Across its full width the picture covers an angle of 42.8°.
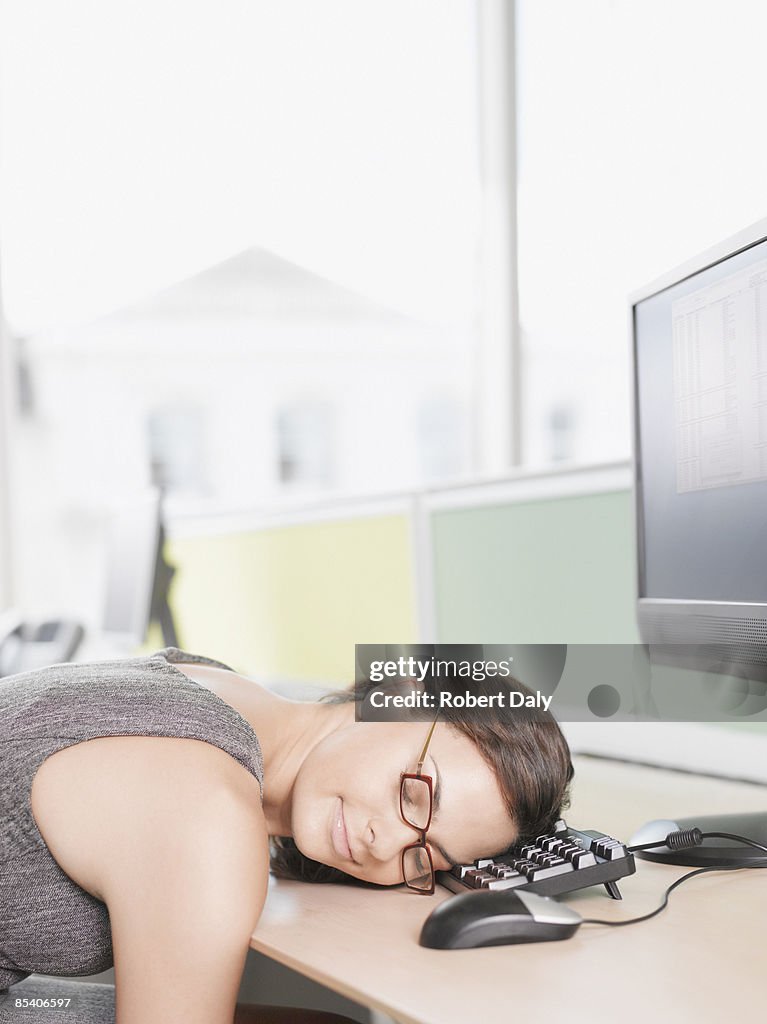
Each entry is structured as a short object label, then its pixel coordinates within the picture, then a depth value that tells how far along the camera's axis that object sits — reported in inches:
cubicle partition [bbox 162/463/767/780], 60.6
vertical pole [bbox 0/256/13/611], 106.7
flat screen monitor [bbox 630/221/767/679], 39.2
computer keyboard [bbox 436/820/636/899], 32.5
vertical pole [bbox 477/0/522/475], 102.4
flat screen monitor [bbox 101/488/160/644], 90.4
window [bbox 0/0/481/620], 98.7
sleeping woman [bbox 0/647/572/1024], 29.6
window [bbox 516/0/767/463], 79.8
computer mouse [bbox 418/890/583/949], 28.5
